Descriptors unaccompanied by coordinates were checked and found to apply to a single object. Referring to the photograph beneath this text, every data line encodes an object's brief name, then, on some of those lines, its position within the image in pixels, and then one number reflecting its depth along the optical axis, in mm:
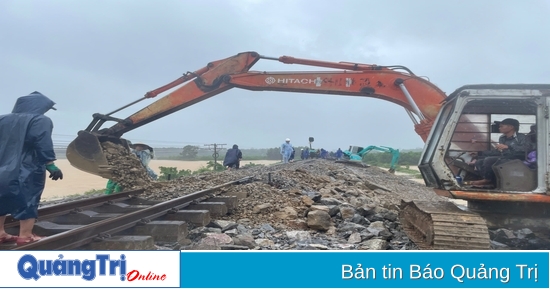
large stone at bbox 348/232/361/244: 5164
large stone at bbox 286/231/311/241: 5180
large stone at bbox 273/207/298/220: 6371
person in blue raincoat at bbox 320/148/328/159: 33169
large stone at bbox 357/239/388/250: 4852
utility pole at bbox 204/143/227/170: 27214
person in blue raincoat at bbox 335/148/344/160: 32000
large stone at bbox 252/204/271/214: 6725
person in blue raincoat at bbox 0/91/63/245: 4191
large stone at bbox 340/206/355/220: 6401
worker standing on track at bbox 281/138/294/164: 21822
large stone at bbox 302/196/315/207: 7125
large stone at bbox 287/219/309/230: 5946
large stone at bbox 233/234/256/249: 4824
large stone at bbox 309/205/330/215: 6667
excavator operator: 4906
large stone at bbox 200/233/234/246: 4793
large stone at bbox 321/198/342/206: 7468
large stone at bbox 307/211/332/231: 5809
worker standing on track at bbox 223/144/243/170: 15969
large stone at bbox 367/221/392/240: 5395
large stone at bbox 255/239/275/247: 4944
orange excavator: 4363
